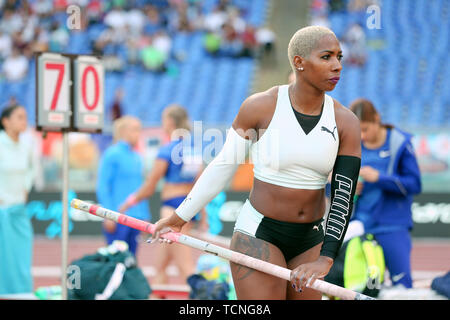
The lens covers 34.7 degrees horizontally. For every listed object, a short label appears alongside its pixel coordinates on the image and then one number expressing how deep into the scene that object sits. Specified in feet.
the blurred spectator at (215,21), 66.33
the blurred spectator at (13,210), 24.89
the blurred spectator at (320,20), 62.28
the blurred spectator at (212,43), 65.16
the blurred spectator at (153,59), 63.82
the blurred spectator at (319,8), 65.77
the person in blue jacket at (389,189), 18.52
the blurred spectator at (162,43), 64.23
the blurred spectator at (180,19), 68.62
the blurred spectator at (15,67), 65.16
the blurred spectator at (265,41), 65.92
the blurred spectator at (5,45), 68.44
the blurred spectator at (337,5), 66.08
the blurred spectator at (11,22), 71.31
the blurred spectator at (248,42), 65.72
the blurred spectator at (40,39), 65.92
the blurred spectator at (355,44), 59.36
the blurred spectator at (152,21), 67.82
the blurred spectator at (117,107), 56.03
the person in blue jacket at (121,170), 26.58
